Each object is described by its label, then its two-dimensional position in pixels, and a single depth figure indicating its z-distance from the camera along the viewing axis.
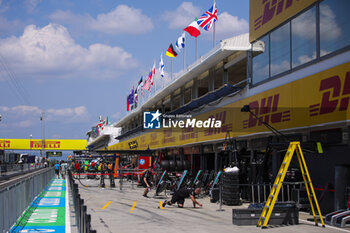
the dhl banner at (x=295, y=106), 13.67
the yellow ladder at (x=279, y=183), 12.38
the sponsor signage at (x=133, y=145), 52.72
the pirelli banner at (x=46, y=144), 107.69
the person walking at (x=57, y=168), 51.62
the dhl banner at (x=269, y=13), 16.89
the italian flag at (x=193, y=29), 29.03
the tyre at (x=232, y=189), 19.14
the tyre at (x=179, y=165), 30.56
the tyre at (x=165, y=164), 30.45
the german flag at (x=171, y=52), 34.61
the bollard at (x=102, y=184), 32.81
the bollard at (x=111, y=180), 32.84
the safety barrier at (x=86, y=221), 6.10
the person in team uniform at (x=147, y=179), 23.82
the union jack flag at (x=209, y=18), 27.17
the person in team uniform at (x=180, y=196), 18.14
